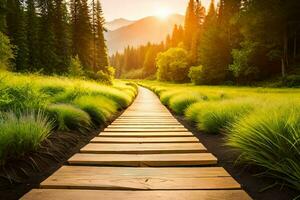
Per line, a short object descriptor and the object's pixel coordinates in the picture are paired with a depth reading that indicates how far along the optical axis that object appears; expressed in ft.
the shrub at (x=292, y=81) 87.09
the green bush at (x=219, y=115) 21.77
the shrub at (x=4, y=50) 89.01
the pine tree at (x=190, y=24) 229.86
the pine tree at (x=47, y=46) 130.21
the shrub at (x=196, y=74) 153.99
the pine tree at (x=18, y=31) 123.75
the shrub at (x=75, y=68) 120.80
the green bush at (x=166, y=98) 57.82
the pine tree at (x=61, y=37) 132.36
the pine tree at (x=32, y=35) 130.11
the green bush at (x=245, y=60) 114.93
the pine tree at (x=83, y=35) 154.81
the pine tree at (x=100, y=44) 173.06
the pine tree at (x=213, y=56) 146.41
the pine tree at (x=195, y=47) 199.11
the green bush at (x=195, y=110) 28.25
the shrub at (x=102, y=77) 134.43
